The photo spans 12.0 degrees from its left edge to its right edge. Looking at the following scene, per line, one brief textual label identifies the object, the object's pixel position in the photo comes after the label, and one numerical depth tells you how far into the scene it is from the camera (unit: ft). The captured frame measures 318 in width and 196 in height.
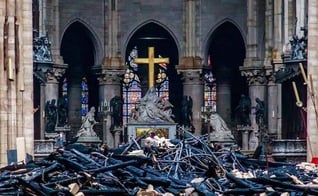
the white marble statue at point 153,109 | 241.35
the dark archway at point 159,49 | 263.08
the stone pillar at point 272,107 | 235.50
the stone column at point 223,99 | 260.62
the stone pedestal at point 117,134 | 244.63
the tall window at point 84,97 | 260.19
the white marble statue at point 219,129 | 240.32
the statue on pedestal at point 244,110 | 244.83
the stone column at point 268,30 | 241.35
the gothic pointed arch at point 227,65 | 260.83
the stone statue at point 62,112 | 238.48
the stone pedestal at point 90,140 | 236.02
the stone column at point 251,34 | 246.27
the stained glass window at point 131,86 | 265.75
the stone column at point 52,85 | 235.61
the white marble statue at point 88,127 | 241.76
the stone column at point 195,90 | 250.37
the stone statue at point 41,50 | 216.54
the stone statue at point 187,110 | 248.11
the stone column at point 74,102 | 257.96
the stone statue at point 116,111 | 247.09
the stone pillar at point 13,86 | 147.43
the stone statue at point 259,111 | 238.89
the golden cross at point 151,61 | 235.20
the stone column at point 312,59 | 176.25
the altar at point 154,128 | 235.81
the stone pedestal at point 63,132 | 228.02
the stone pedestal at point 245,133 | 242.99
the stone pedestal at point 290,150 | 194.18
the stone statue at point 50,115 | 231.09
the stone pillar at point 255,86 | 242.82
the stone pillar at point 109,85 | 249.55
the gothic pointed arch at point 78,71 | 257.55
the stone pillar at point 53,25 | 240.32
